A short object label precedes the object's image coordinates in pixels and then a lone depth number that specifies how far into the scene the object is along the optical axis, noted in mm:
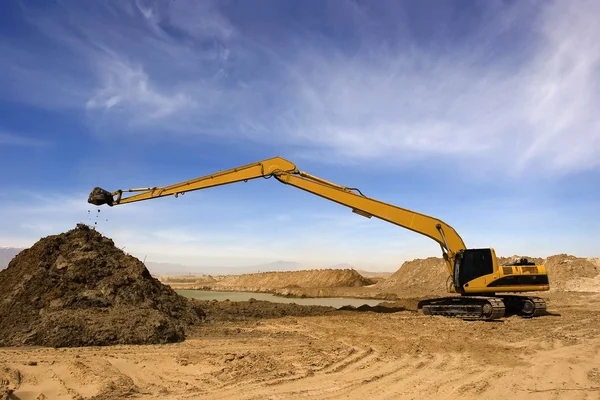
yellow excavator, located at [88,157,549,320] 13289
